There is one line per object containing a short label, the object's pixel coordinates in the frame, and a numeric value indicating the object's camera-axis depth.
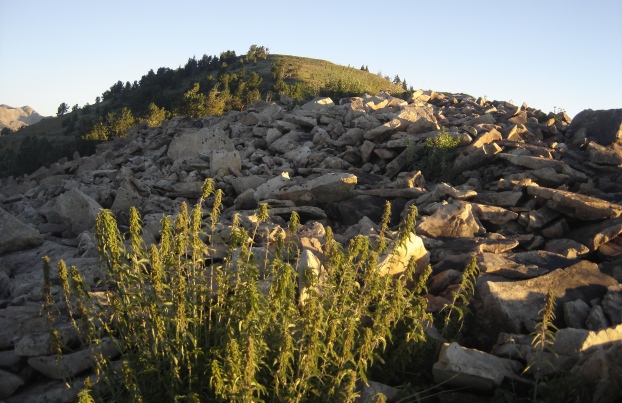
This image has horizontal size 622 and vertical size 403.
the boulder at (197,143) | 13.02
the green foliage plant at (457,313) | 5.11
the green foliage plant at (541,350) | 4.24
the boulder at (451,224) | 7.40
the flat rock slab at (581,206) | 7.60
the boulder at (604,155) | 9.98
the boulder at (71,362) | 4.67
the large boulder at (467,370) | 4.47
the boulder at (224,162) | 11.15
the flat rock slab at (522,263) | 6.31
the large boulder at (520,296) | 5.50
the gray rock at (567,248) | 6.95
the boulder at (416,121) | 11.85
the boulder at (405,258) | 5.37
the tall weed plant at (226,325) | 3.59
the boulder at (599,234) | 7.20
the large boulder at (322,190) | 8.80
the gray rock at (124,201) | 9.77
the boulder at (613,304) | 5.49
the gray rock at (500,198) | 8.34
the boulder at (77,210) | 9.19
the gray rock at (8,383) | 4.80
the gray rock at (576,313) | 5.51
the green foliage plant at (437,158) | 10.18
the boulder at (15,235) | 8.07
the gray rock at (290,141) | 12.85
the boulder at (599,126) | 11.41
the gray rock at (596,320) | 5.38
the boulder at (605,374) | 4.19
